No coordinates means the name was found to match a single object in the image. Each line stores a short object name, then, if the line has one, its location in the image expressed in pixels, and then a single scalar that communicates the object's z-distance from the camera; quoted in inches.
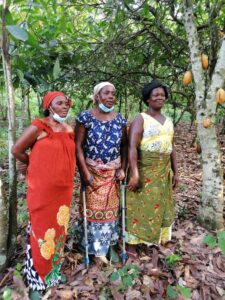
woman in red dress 90.7
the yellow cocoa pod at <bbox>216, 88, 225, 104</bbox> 117.0
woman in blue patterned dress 104.0
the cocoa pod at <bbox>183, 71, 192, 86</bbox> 126.2
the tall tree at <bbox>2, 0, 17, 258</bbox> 95.0
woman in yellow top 109.4
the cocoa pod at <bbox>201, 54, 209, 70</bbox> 121.4
